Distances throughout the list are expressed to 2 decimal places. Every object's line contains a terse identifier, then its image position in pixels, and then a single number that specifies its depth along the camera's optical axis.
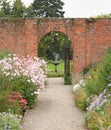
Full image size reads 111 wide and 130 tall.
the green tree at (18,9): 31.22
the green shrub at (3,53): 12.00
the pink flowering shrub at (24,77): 8.15
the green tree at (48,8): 31.75
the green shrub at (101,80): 8.03
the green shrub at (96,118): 5.70
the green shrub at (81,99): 8.02
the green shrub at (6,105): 6.84
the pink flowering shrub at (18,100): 7.12
